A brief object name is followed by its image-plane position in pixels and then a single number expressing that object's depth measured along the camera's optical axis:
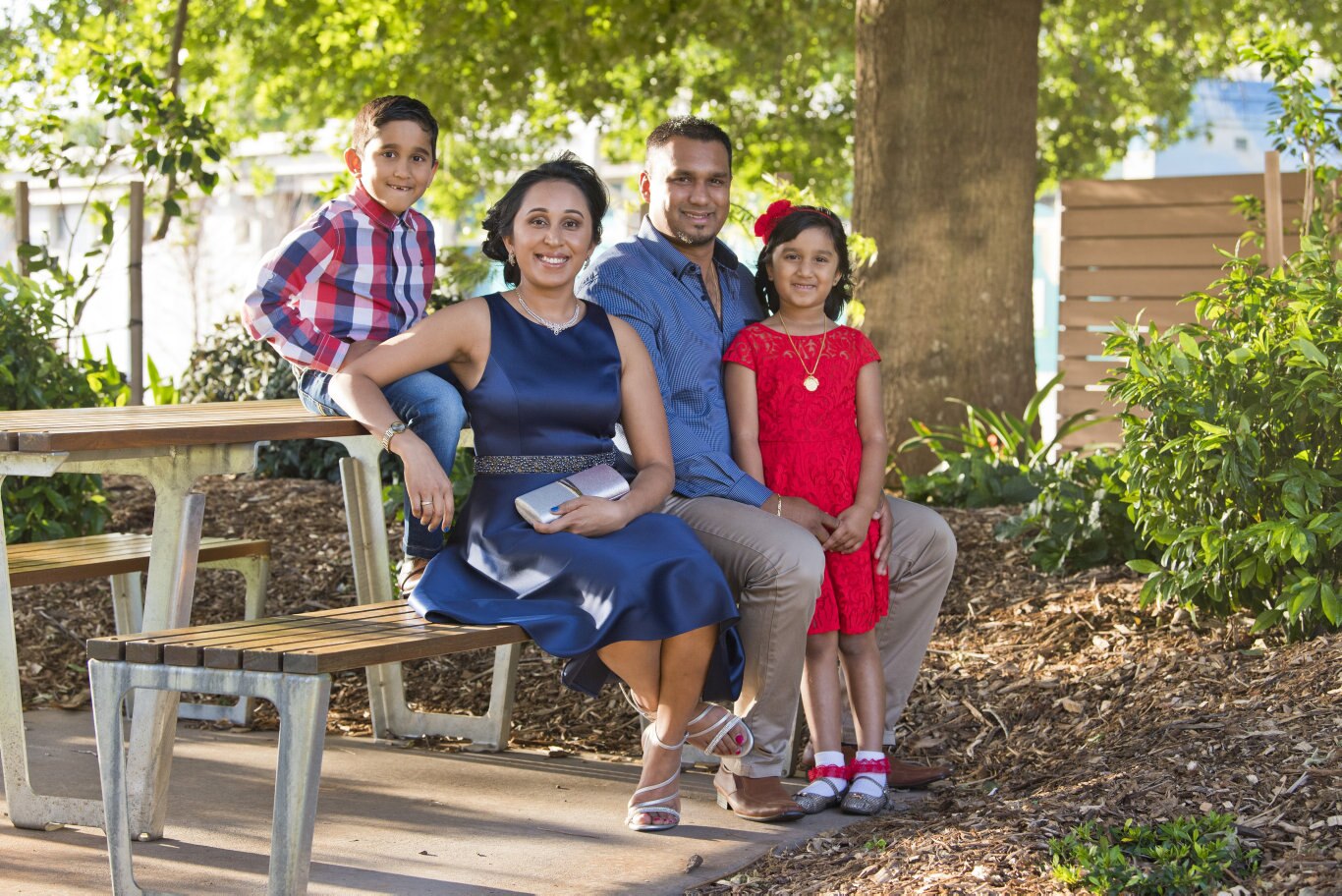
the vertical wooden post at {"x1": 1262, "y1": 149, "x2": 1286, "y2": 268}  7.45
